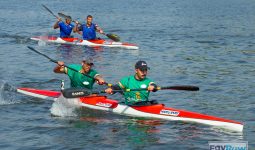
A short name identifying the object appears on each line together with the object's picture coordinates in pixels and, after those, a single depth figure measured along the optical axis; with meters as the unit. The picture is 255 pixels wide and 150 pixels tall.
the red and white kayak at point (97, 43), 32.00
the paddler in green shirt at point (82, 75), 15.78
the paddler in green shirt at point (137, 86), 14.39
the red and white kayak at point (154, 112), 13.80
